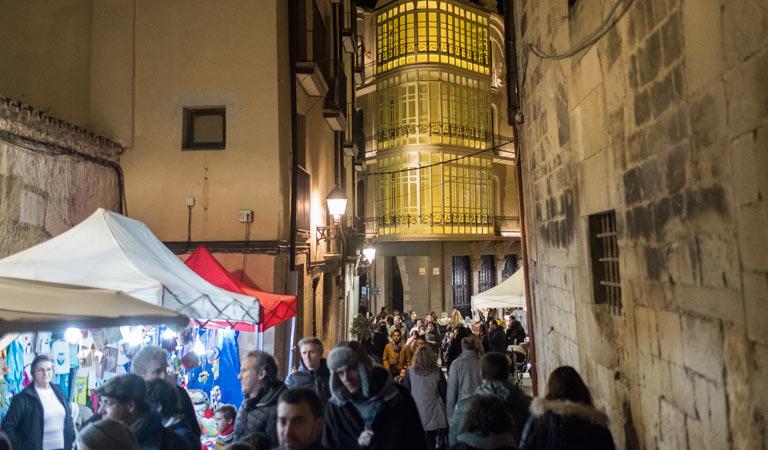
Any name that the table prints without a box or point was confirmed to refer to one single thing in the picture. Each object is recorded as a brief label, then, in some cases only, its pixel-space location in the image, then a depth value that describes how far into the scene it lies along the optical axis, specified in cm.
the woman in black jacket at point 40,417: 470
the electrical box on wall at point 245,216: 981
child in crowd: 517
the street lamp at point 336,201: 1256
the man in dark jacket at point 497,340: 1230
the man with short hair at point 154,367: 454
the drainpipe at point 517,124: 959
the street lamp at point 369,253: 2277
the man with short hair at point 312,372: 534
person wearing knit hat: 364
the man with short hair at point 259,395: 434
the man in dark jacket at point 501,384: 485
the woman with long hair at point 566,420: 363
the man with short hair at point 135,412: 348
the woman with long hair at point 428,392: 670
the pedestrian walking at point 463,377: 671
